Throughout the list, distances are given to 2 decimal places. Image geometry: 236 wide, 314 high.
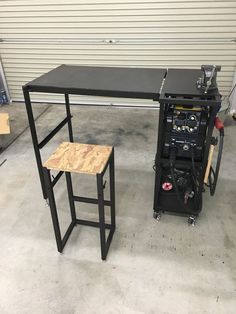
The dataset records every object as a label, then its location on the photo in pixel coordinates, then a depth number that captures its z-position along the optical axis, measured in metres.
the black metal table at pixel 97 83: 1.71
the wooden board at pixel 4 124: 2.88
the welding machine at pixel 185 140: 1.57
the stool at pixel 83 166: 1.46
